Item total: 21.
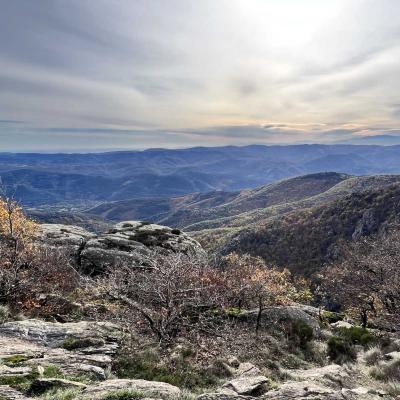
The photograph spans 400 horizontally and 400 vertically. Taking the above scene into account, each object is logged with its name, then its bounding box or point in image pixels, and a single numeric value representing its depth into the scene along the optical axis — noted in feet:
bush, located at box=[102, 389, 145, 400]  28.19
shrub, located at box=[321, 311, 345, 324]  95.10
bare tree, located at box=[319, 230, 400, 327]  104.73
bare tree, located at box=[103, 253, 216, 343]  51.88
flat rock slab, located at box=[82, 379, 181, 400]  29.74
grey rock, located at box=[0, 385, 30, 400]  27.44
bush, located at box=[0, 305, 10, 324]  52.35
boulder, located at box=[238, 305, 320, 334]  70.79
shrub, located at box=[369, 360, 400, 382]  48.90
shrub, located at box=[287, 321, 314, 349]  65.15
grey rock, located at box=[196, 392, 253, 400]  29.68
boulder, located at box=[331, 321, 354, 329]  81.20
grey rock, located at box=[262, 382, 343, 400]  30.32
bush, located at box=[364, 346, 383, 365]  59.31
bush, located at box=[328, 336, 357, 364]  61.41
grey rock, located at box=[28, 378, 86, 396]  29.91
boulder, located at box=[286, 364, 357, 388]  39.21
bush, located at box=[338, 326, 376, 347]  71.68
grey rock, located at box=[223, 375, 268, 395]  34.35
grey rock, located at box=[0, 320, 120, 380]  37.47
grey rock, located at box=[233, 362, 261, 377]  42.03
